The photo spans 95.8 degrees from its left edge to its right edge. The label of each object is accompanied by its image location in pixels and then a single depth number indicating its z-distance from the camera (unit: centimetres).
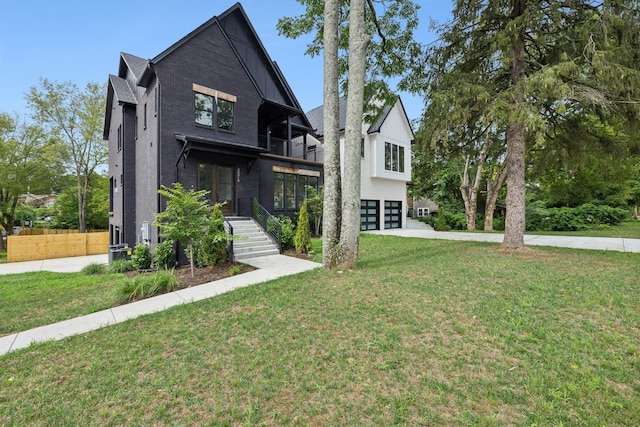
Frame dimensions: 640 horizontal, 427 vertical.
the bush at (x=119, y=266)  1054
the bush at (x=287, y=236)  1097
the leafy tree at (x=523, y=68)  716
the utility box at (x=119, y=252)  1165
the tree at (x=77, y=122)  2336
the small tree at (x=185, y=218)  759
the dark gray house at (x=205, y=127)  1083
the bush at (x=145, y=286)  607
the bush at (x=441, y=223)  1964
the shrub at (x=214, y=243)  830
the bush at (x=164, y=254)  969
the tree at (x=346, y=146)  695
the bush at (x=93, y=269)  1071
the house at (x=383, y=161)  1873
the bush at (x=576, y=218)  1811
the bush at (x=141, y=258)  1023
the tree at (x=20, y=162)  1973
